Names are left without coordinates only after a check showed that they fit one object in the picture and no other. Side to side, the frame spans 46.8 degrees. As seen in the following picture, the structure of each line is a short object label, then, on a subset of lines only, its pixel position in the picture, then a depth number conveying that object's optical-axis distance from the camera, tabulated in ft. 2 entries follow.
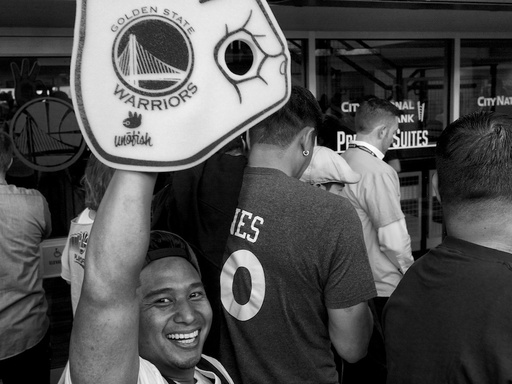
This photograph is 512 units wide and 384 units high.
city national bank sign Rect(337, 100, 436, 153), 16.89
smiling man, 3.29
